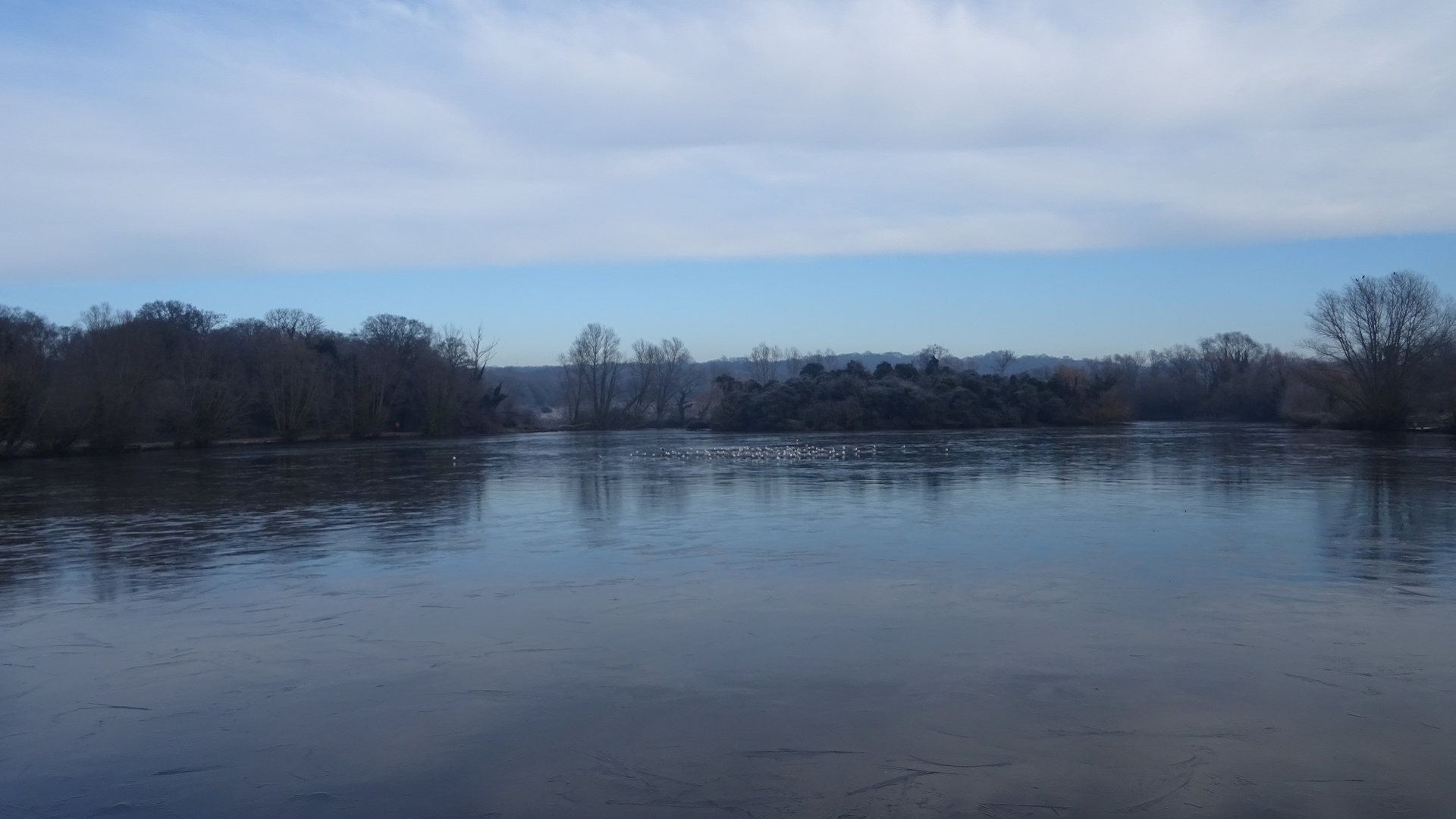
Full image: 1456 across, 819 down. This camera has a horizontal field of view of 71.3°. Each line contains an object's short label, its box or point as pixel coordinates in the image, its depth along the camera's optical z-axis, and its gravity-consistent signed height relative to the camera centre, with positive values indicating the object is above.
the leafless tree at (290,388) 51.84 +1.91
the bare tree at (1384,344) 43.28 +2.43
